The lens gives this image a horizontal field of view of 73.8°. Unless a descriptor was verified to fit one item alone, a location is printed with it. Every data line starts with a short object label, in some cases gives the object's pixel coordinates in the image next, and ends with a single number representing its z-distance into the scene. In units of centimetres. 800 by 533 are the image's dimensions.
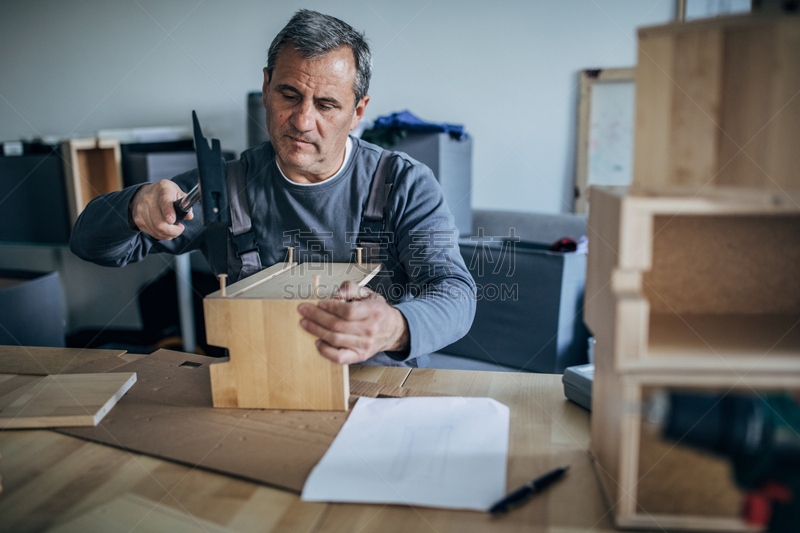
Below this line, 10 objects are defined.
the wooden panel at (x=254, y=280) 83
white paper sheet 61
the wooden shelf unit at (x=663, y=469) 54
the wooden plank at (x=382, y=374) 94
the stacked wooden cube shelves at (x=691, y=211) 53
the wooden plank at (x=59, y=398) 78
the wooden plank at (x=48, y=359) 97
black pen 59
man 120
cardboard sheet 67
